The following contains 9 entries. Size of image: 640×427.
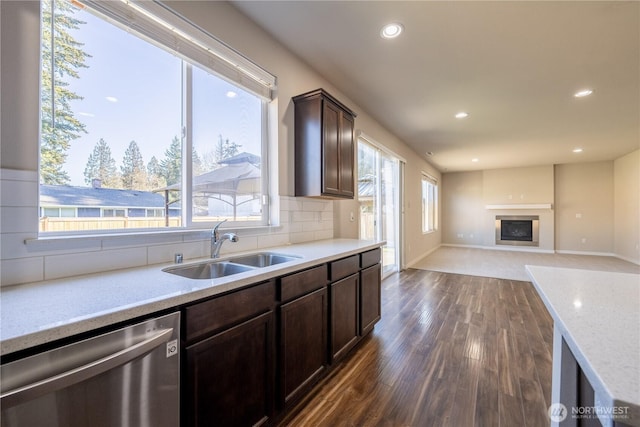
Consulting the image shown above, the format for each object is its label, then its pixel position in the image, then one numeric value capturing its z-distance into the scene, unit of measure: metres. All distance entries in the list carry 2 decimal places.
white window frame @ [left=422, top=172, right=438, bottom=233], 7.65
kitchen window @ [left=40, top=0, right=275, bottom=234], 1.27
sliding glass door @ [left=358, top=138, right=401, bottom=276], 4.11
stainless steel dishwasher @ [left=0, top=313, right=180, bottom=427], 0.66
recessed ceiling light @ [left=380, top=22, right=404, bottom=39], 2.11
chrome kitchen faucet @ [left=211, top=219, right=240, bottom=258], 1.70
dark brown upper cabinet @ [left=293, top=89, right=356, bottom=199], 2.42
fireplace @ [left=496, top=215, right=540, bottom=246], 8.06
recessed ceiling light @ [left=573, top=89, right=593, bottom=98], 3.15
